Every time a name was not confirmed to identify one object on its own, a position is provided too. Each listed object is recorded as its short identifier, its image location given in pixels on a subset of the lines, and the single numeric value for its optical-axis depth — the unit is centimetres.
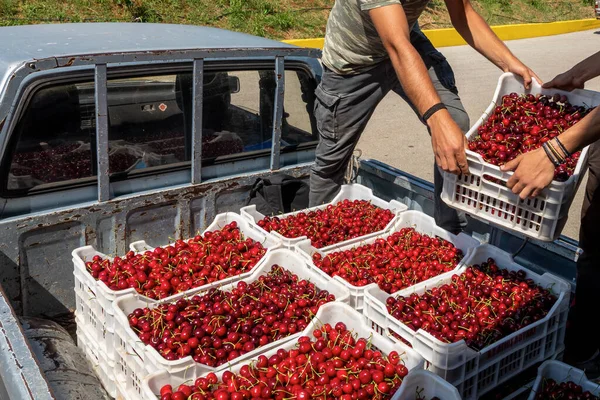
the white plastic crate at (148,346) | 264
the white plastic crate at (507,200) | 276
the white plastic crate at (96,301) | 302
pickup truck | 308
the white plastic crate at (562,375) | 295
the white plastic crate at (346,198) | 374
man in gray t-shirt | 384
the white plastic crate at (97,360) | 302
